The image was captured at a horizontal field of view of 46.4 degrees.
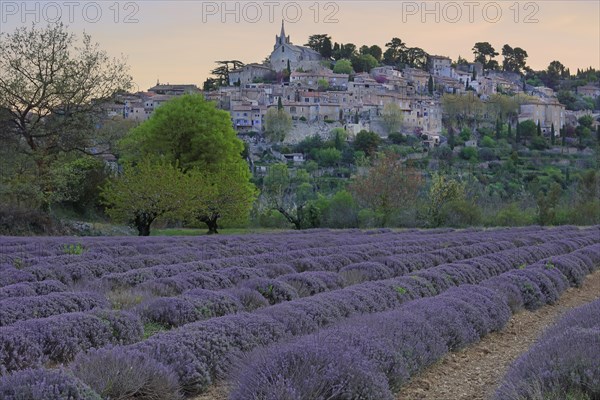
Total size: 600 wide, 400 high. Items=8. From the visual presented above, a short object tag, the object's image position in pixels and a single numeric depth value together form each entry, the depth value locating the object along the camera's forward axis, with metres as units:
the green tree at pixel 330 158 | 111.47
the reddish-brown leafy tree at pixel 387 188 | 50.12
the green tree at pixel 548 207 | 45.51
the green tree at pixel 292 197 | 45.03
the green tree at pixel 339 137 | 121.78
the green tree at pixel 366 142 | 118.94
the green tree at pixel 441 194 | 46.41
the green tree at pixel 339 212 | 45.66
